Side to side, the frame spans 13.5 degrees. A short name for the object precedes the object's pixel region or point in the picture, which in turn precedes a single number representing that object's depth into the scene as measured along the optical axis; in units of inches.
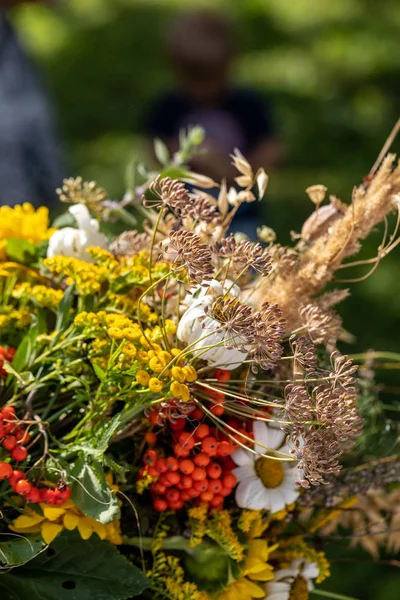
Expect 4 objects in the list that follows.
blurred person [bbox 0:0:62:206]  115.2
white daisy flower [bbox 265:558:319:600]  45.7
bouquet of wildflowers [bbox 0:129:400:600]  42.1
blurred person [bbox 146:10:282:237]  132.5
